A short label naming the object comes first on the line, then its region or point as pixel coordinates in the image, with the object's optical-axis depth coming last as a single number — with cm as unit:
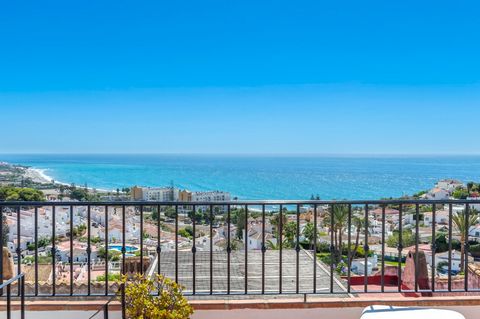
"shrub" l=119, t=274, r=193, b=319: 251
